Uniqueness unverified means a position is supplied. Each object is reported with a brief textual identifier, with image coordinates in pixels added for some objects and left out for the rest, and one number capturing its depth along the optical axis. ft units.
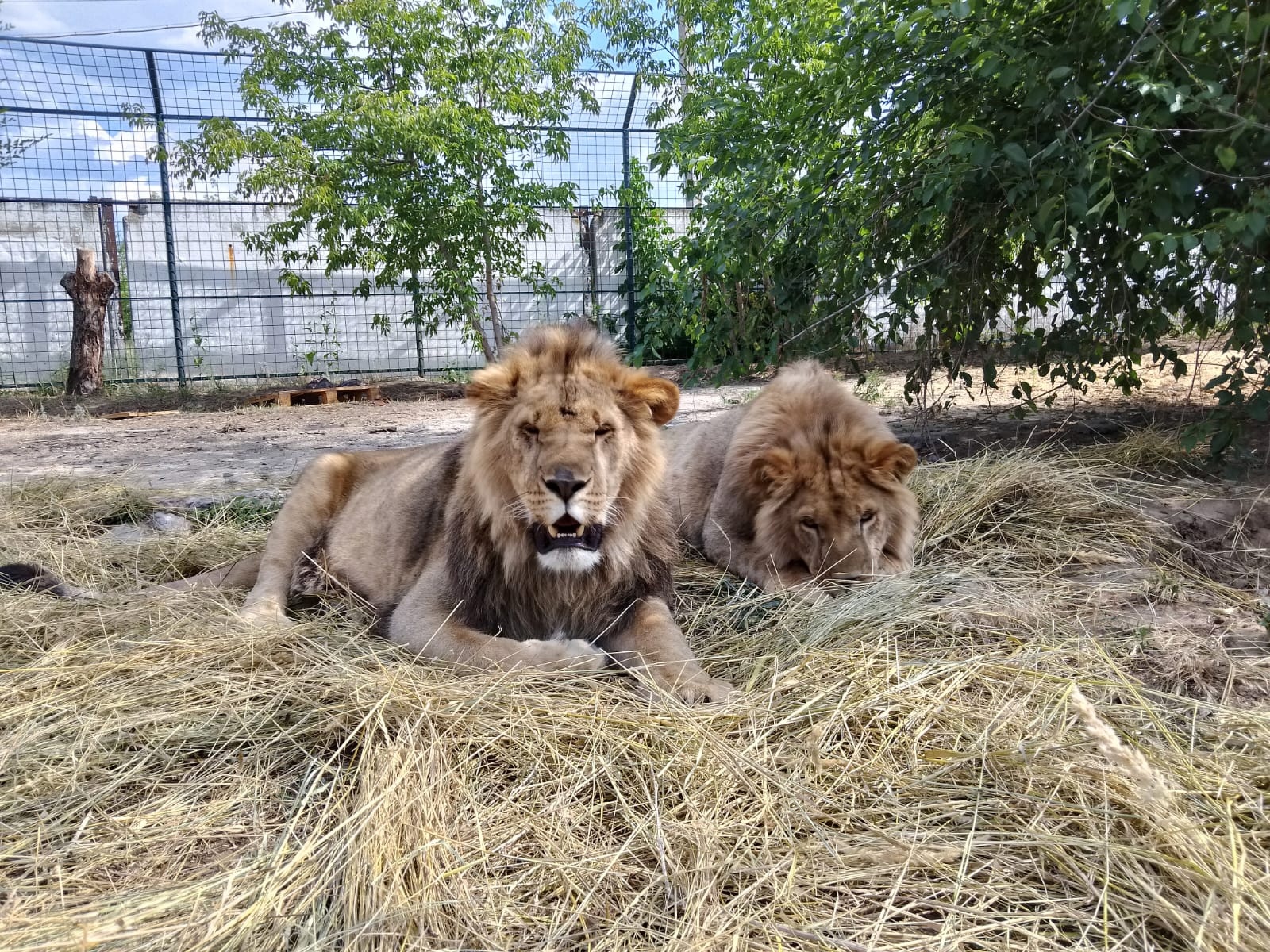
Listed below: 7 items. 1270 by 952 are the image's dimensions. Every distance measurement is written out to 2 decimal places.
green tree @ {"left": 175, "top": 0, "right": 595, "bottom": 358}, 40.70
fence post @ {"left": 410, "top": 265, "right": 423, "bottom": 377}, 44.50
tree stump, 44.42
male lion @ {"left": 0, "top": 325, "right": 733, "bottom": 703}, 10.53
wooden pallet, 41.32
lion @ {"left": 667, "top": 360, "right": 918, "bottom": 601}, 13.73
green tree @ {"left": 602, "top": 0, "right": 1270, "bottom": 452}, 14.57
